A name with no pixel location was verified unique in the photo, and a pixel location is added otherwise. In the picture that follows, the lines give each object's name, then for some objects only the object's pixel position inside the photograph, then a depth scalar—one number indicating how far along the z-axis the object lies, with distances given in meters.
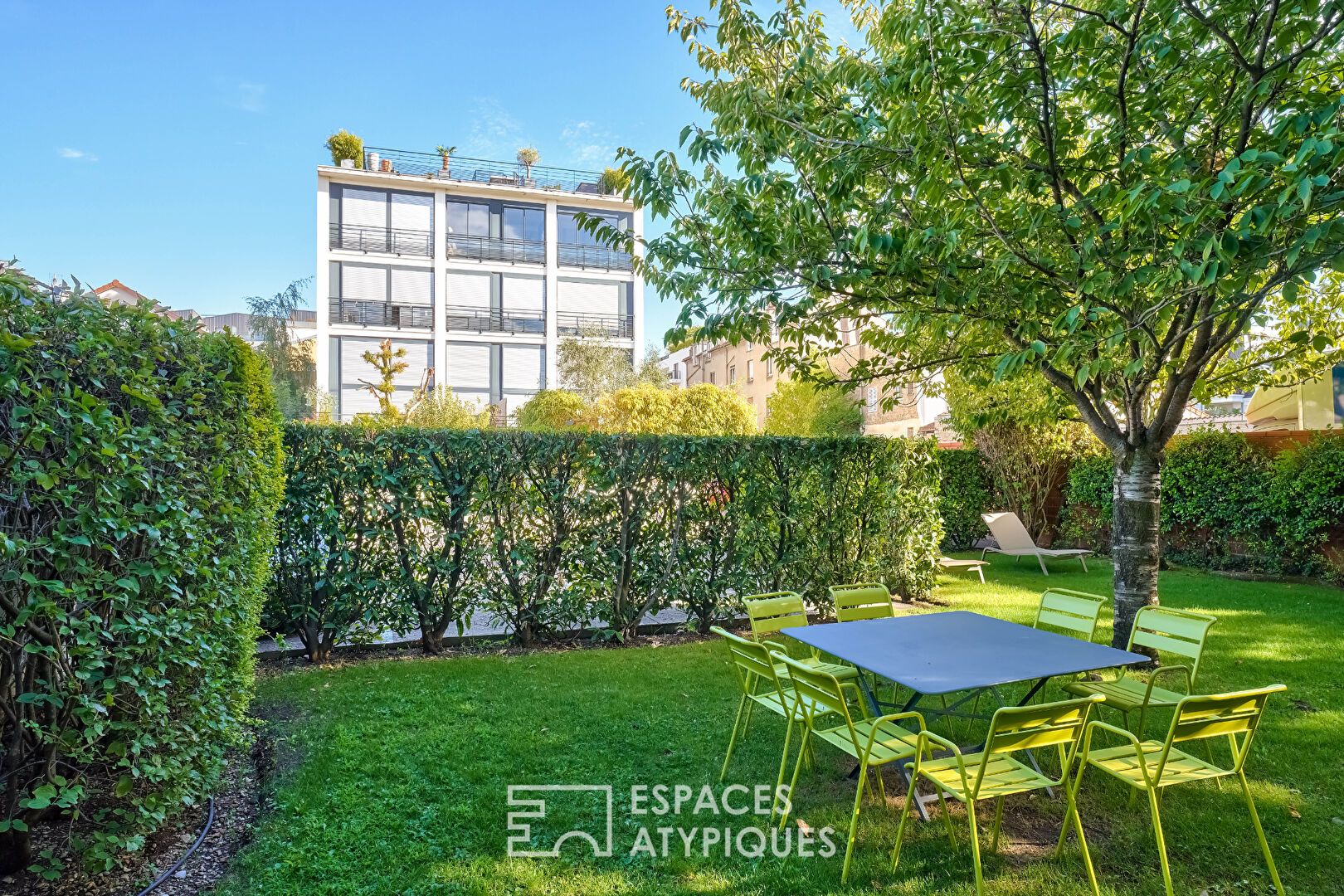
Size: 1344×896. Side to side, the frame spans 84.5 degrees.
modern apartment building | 31.98
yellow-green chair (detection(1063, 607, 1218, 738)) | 4.27
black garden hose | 3.01
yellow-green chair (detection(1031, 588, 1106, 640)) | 5.15
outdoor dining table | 3.53
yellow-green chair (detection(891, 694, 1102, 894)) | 2.89
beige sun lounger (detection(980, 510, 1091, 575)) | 12.09
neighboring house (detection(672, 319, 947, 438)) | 31.61
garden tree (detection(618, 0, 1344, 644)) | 4.04
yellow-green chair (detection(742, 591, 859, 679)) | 5.28
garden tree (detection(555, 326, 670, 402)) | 31.25
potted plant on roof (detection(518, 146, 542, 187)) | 35.78
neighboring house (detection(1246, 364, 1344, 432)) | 11.97
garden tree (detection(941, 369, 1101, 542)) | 13.68
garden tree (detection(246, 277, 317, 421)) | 27.20
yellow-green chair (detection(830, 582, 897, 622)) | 5.60
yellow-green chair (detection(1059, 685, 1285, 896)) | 3.00
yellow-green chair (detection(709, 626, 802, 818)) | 3.83
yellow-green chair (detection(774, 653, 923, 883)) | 3.30
